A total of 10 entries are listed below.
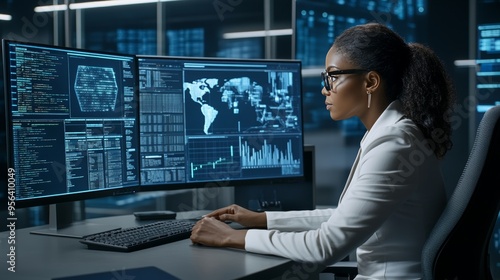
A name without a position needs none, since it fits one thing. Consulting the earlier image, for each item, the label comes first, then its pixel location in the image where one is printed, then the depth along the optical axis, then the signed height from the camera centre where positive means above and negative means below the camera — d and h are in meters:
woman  1.28 -0.11
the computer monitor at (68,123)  1.49 -0.01
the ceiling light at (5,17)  4.59 +0.83
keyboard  1.44 -0.32
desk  1.22 -0.33
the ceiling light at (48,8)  5.09 +1.00
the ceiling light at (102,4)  5.49 +1.16
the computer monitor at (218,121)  1.87 -0.01
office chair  1.23 -0.21
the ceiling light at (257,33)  4.73 +0.74
